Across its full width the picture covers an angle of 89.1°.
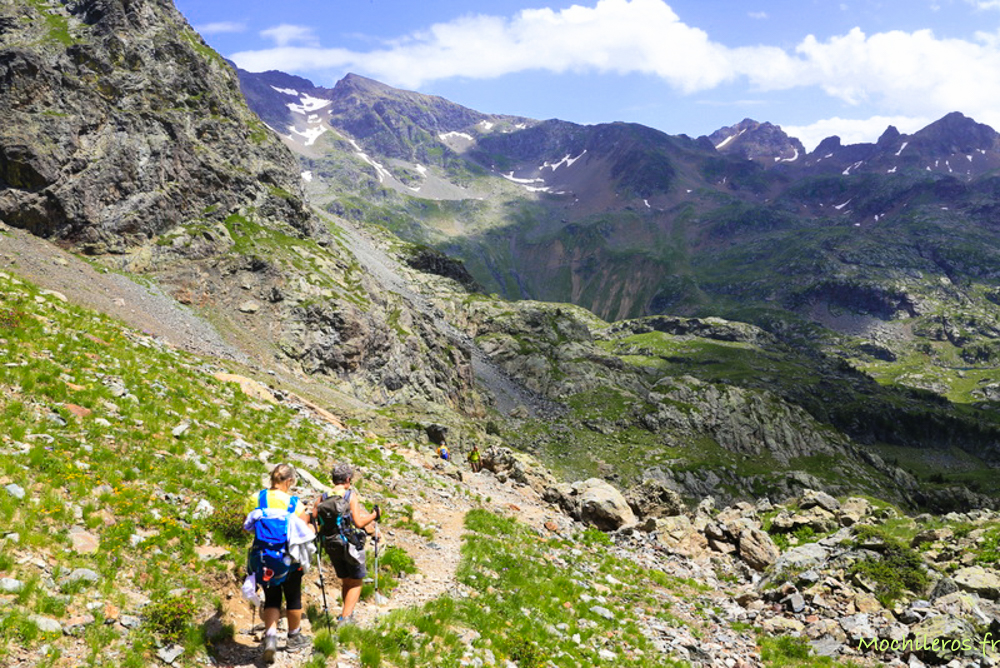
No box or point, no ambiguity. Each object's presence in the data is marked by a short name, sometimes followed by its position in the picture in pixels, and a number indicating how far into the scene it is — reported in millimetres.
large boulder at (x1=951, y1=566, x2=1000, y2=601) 18422
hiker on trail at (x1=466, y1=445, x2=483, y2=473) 43875
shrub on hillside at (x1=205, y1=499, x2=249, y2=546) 13953
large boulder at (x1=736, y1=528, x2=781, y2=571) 28434
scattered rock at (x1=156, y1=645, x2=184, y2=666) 9492
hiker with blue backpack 10648
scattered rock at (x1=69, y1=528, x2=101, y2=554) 11383
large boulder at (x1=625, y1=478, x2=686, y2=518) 40906
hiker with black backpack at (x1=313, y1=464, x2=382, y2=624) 12430
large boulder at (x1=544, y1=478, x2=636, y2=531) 35938
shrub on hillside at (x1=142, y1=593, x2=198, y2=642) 9987
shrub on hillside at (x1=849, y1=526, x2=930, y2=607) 19859
